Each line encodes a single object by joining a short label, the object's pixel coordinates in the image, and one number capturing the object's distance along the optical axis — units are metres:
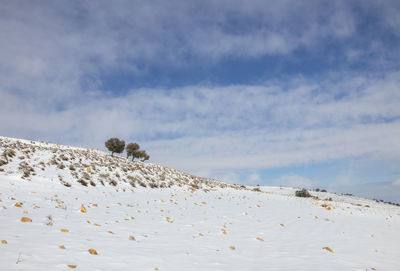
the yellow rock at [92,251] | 4.86
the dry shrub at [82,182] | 16.12
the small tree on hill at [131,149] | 49.19
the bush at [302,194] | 38.60
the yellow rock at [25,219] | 6.56
